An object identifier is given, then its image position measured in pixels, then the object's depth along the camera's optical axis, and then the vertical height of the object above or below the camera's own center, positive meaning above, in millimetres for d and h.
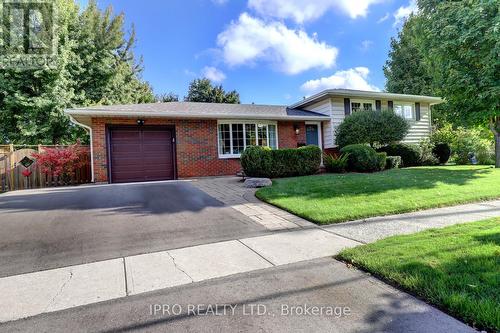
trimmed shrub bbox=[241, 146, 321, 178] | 9711 +174
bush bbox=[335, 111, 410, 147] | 12445 +1559
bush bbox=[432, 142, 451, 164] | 14539 +448
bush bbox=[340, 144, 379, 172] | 11031 +176
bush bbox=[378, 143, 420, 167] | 13422 +426
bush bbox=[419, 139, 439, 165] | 13952 +310
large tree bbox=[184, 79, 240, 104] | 31109 +8495
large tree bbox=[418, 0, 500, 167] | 8836 +3606
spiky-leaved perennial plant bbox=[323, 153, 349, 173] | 11234 +33
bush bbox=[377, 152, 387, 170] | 11398 +86
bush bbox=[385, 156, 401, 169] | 12384 -21
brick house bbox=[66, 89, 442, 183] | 10766 +1670
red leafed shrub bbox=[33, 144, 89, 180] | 10359 +530
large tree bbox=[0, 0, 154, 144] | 15516 +5764
